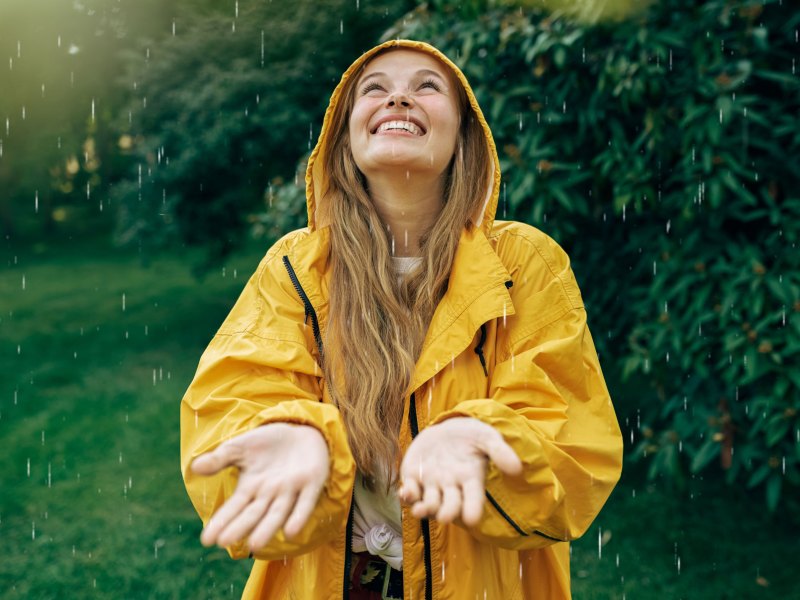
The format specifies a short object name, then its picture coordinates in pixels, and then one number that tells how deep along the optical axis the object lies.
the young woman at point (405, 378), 1.43
